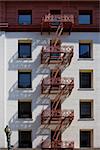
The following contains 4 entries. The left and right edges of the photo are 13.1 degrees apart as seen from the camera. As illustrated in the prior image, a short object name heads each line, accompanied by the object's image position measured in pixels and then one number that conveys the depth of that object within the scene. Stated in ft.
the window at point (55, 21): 124.16
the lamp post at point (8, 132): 80.83
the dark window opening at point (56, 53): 122.93
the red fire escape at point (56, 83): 121.29
